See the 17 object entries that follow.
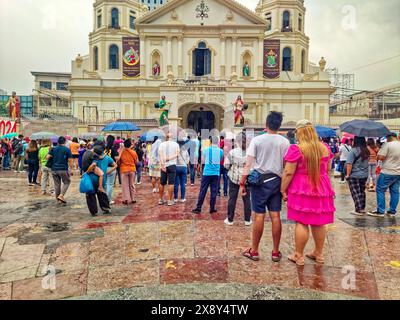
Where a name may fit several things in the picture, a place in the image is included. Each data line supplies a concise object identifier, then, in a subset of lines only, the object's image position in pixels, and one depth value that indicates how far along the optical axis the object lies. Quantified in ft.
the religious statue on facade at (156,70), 117.50
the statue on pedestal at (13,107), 74.84
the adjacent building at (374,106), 105.06
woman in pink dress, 13.64
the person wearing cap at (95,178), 22.97
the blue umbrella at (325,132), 46.29
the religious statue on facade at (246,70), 117.39
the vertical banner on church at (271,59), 117.08
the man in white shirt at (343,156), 40.40
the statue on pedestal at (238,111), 84.33
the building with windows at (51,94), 173.47
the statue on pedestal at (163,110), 86.18
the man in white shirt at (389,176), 22.08
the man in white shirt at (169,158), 24.75
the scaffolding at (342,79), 201.71
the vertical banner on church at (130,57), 115.34
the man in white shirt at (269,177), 14.43
